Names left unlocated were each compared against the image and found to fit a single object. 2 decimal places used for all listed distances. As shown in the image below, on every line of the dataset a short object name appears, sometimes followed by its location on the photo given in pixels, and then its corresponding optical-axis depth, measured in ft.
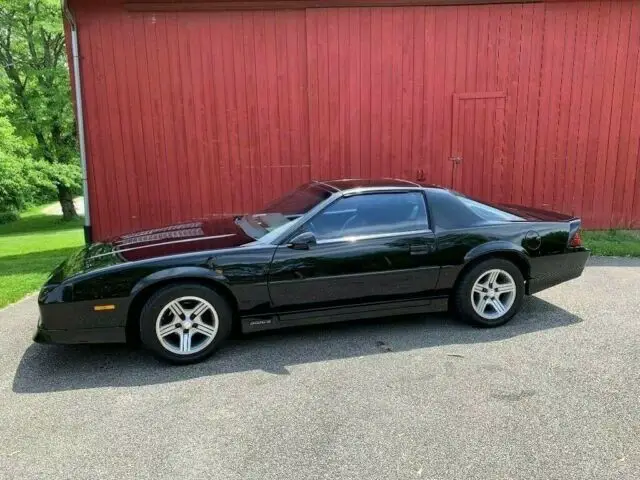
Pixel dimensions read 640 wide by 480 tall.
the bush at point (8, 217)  102.18
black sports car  12.23
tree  75.31
